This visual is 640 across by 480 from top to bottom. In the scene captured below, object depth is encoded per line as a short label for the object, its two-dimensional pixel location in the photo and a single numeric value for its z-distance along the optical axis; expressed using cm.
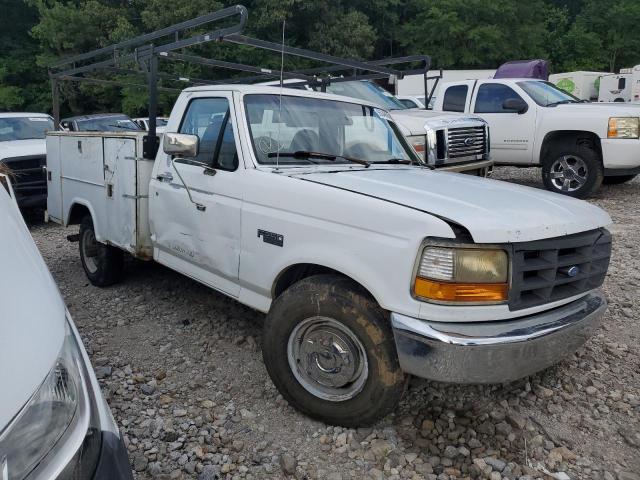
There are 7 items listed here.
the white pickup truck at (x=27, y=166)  814
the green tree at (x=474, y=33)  3148
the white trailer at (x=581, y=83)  2419
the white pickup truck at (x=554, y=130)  826
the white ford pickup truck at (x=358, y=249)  251
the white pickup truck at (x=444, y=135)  716
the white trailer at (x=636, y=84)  2038
